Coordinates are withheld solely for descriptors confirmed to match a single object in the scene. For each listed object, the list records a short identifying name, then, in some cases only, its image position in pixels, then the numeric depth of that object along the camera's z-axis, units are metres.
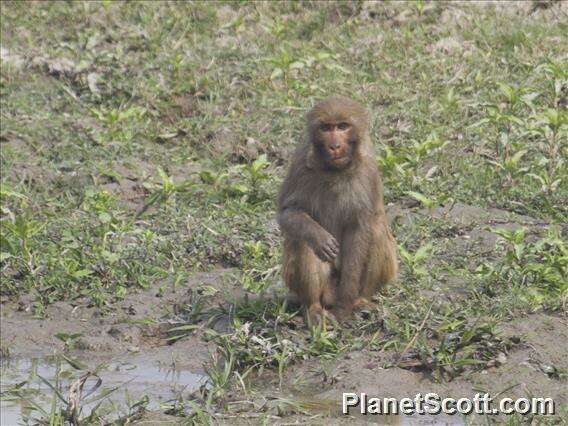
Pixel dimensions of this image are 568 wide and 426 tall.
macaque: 16.44
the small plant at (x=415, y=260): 17.83
